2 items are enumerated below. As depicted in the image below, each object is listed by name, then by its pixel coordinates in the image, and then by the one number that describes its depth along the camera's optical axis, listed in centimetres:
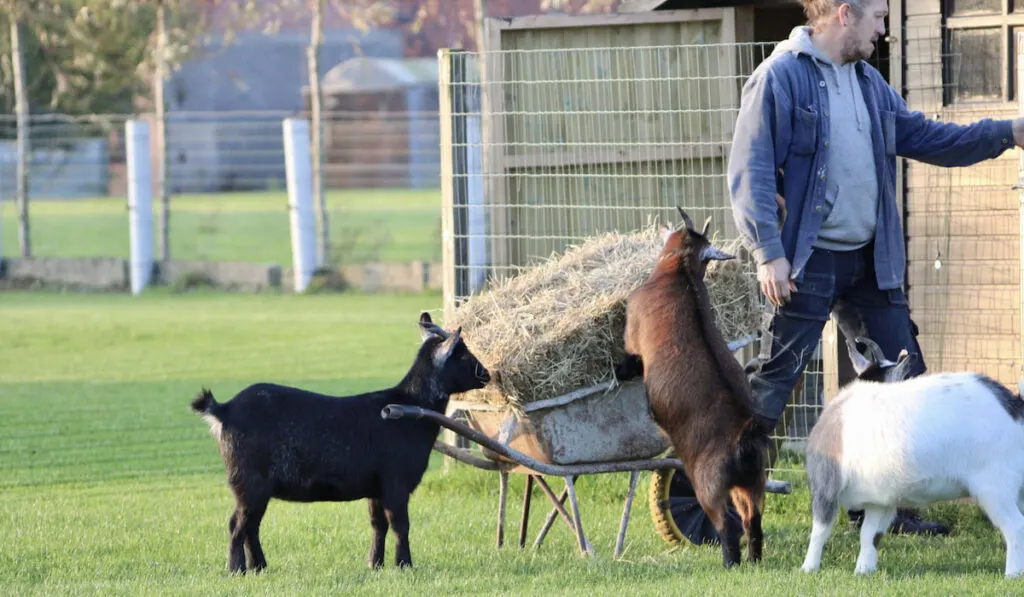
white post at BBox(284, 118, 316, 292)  3981
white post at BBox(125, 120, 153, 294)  4012
